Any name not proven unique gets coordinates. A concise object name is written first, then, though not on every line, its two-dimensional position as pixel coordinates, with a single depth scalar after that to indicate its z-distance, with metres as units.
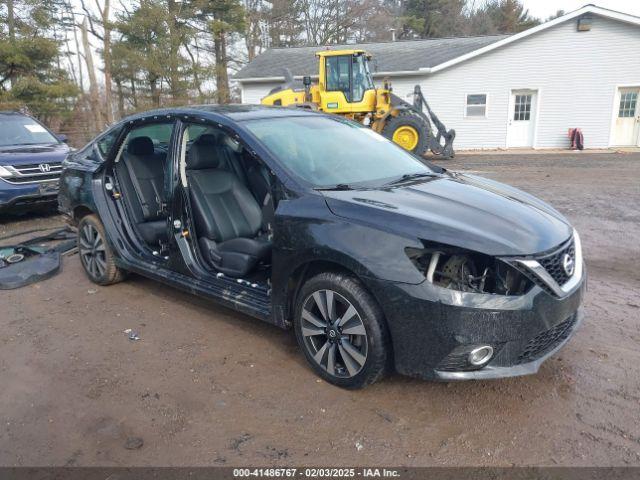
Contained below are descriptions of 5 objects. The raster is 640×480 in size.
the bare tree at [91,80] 24.35
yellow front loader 15.63
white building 18.20
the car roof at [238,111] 3.95
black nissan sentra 2.67
